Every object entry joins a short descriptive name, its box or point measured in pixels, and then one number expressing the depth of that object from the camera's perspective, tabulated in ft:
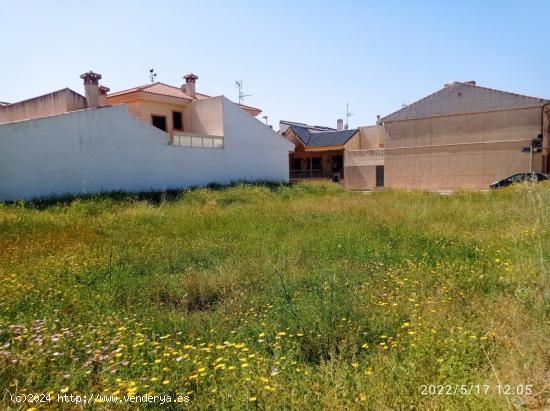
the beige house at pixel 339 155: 102.01
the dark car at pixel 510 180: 68.67
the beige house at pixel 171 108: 65.31
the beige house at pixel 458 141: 77.61
